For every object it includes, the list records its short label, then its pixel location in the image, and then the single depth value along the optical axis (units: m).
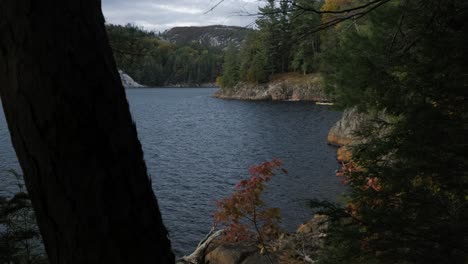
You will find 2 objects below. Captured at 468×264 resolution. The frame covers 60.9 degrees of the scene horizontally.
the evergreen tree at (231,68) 82.56
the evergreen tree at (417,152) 3.23
